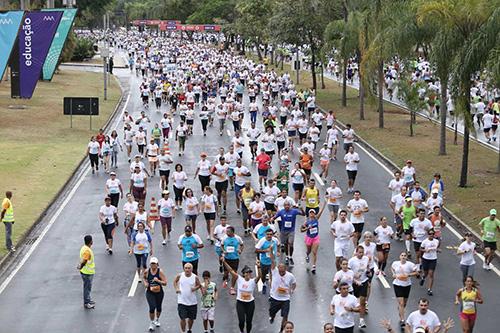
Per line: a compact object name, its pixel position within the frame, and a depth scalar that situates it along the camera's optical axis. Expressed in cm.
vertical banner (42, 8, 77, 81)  4894
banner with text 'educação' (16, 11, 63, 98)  4562
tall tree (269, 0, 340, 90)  5481
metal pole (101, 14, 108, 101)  5402
